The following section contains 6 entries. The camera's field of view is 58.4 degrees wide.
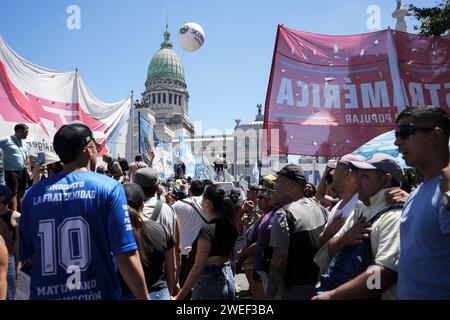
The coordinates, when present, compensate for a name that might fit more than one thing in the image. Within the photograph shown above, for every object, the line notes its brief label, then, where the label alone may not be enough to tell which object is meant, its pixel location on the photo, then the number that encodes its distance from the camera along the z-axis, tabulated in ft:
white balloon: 44.62
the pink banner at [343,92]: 20.84
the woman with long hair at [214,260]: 12.35
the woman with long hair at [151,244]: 9.52
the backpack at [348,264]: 7.54
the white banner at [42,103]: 21.35
